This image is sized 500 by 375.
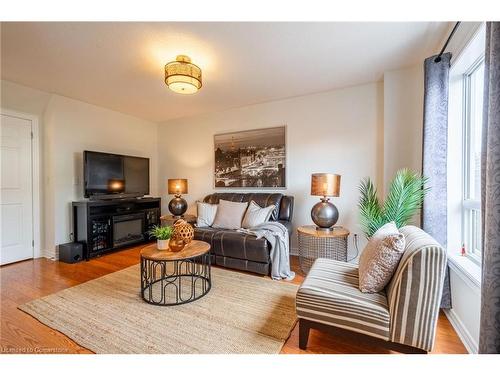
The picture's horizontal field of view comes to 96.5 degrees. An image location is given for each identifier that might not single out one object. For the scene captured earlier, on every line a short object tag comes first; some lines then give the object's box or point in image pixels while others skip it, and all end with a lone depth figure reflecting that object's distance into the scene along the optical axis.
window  1.76
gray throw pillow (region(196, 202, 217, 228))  3.30
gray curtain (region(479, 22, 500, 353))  0.95
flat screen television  3.46
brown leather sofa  2.60
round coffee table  2.00
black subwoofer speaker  3.12
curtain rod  1.62
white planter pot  2.16
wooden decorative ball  2.14
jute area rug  1.52
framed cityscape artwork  3.61
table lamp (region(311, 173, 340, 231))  2.56
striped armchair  1.23
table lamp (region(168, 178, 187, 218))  3.83
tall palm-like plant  2.08
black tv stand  3.32
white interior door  3.02
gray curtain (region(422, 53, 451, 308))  1.94
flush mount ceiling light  2.16
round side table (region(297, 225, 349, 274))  2.56
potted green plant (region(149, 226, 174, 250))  2.15
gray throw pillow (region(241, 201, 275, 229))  3.03
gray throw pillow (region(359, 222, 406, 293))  1.36
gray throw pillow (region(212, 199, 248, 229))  3.16
